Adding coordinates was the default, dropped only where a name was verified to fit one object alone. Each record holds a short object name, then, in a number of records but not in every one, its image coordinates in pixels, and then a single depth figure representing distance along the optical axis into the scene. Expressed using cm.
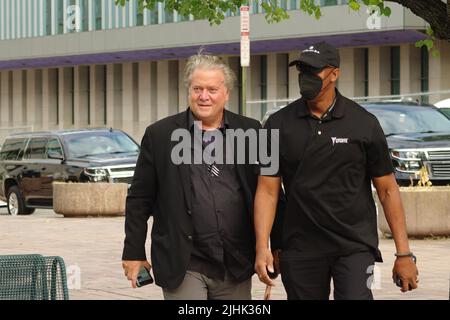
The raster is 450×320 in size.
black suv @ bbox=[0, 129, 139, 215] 2477
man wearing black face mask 608
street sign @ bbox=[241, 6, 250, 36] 2361
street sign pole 2361
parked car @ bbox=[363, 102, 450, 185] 2016
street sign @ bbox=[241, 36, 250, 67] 2445
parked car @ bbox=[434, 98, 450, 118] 2758
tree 905
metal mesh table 653
